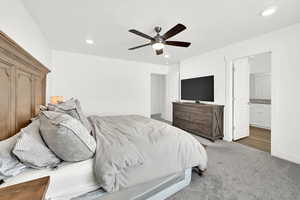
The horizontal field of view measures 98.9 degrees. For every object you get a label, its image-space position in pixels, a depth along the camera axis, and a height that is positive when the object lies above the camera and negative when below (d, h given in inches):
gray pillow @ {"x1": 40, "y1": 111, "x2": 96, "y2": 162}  41.6 -13.2
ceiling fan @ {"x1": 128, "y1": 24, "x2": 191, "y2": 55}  81.0 +40.5
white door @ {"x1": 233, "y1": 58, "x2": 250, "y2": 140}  132.0 +1.5
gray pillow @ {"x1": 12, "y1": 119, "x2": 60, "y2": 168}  38.3 -16.3
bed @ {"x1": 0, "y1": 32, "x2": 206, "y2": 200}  40.2 -22.4
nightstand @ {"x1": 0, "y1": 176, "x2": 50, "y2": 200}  24.5 -18.6
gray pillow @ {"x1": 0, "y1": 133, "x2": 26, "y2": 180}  35.2 -18.6
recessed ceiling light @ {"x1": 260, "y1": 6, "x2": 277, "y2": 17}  72.8 +52.3
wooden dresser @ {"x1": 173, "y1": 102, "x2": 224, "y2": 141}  127.5 -20.5
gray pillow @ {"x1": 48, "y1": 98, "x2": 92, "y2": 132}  65.2 -5.3
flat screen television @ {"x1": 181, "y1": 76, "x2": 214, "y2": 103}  144.2 +14.0
